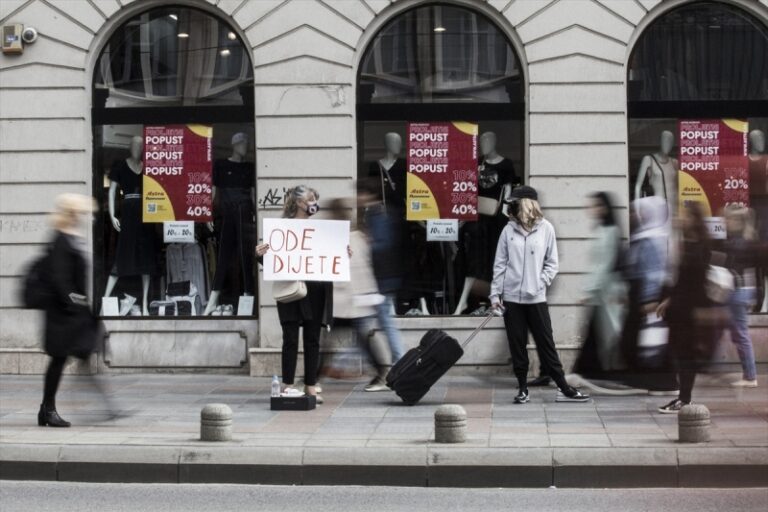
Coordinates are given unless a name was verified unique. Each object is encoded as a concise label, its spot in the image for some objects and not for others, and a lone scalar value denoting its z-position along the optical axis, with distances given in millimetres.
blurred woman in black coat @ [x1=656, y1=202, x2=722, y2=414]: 9789
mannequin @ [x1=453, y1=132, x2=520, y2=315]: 14438
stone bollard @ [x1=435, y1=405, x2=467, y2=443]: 8977
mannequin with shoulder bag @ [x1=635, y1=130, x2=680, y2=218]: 14320
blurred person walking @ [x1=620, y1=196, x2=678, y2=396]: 10742
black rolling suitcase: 11508
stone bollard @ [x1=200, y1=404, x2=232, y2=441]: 9203
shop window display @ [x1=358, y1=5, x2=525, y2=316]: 14430
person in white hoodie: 11570
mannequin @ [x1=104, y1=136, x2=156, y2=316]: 14820
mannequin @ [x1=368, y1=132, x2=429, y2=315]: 14469
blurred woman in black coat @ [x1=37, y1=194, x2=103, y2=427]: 10156
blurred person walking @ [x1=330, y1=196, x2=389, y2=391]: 12273
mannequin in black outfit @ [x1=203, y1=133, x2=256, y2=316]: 14617
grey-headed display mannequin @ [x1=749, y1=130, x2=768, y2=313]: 14242
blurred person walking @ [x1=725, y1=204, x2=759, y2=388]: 11898
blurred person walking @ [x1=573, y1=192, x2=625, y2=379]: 11531
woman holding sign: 11367
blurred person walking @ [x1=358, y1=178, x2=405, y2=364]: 12414
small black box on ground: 11273
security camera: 14561
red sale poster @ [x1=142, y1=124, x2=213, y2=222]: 14703
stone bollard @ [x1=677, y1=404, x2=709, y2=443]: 8844
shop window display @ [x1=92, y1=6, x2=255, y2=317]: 14688
